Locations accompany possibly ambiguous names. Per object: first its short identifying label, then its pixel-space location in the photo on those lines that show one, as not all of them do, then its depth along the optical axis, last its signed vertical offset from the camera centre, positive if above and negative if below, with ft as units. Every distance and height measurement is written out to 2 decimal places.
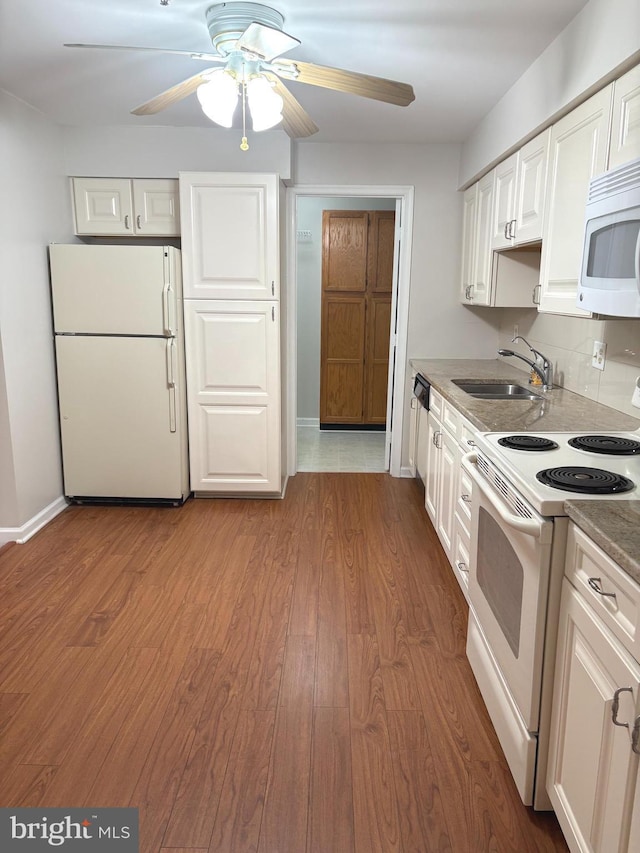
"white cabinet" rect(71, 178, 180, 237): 12.89 +1.90
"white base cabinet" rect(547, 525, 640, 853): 3.84 -2.72
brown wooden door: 19.43 -0.36
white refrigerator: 12.17 -1.43
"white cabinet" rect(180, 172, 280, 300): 12.25 +1.28
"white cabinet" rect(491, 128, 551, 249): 8.89 +1.71
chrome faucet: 10.53 -1.10
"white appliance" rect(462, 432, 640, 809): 5.06 -2.23
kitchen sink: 11.50 -1.52
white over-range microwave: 5.48 +0.58
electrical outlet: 9.03 -0.68
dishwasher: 12.73 -2.44
